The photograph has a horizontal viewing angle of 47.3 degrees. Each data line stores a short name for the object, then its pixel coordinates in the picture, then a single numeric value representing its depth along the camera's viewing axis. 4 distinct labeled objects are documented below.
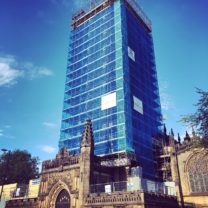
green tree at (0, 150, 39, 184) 68.19
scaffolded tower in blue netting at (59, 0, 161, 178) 54.44
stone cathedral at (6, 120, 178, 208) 31.08
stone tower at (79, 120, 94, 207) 33.72
